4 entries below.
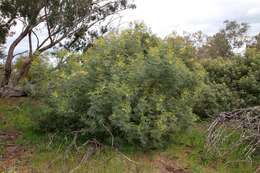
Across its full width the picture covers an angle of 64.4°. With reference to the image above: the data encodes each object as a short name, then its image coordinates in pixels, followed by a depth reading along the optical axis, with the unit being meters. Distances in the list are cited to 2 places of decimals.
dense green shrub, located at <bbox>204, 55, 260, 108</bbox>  4.87
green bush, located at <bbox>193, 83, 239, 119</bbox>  4.80
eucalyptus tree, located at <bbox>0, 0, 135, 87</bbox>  5.81
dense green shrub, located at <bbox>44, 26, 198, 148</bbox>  3.36
